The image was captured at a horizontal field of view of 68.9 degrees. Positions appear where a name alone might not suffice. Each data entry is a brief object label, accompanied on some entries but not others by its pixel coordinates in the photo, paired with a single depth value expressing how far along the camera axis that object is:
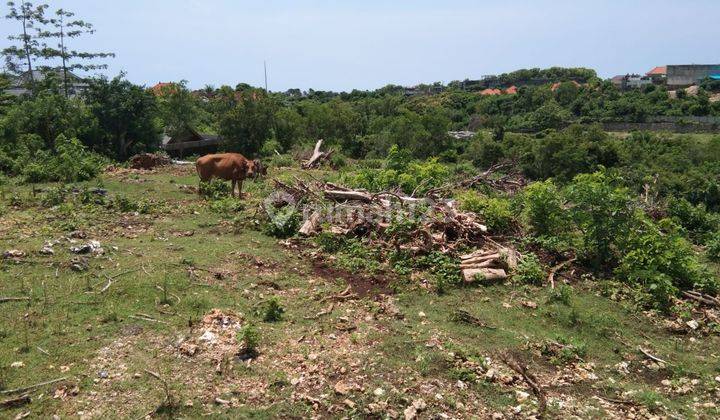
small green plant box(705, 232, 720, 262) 11.21
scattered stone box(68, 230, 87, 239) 9.82
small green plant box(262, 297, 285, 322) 6.96
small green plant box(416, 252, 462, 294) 8.37
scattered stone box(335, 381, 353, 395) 5.40
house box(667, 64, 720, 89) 91.94
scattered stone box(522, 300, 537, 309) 7.80
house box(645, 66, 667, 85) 97.62
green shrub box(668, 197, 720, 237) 13.73
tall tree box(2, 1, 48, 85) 27.20
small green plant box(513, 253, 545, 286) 8.66
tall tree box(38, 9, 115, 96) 27.35
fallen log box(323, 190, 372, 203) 11.66
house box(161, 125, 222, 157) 27.58
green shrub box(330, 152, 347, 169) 24.25
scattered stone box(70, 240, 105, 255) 8.77
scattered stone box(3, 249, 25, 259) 8.30
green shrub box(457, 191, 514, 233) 10.45
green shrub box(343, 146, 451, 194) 12.83
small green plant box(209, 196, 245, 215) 12.76
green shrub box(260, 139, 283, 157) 27.61
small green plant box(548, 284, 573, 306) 7.95
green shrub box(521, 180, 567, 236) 10.12
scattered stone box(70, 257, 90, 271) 8.05
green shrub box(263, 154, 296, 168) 23.75
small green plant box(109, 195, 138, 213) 12.45
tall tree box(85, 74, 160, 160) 24.17
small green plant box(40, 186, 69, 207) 12.62
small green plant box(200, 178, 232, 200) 14.44
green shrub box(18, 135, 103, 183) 15.80
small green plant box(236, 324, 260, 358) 5.98
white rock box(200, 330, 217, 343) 6.22
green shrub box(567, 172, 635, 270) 9.16
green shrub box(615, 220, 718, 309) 8.39
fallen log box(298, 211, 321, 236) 10.80
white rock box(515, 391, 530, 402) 5.46
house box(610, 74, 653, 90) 92.65
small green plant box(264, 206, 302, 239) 10.98
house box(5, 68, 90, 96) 27.01
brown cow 15.19
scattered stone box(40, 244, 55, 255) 8.62
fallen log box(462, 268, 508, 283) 8.51
